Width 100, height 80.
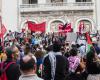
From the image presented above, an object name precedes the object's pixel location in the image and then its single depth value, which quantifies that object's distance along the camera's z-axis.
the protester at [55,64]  5.26
